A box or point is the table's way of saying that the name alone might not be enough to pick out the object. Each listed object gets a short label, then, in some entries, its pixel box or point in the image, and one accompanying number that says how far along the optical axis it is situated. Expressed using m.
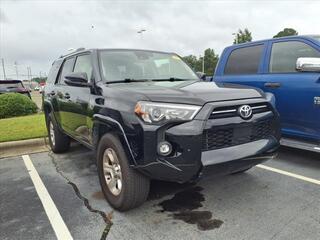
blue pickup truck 3.49
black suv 2.28
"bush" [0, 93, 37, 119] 8.60
